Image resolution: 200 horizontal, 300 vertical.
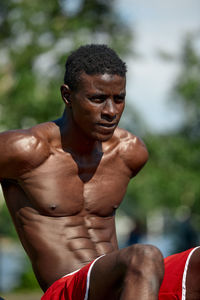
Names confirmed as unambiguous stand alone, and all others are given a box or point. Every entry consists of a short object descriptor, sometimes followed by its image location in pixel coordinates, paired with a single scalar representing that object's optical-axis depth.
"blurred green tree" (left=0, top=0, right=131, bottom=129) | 18.83
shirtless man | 5.12
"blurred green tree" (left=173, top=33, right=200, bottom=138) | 20.94
